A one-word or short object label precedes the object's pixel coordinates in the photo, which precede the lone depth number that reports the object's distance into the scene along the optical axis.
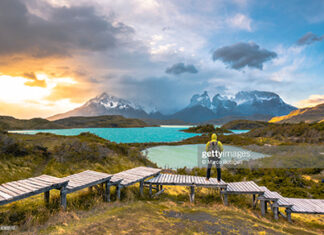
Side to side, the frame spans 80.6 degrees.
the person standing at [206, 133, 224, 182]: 8.28
